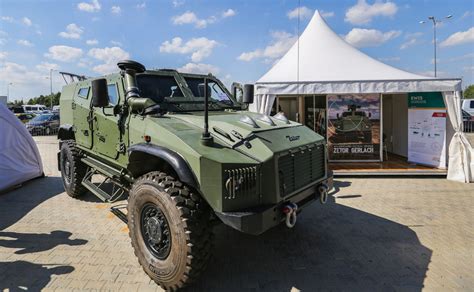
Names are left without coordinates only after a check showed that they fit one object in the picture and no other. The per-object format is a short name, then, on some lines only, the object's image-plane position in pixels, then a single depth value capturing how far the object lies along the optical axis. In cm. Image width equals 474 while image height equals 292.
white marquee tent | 795
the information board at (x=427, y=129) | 859
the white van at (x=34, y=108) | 4348
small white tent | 707
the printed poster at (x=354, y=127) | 940
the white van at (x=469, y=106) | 2392
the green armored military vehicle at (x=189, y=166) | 297
